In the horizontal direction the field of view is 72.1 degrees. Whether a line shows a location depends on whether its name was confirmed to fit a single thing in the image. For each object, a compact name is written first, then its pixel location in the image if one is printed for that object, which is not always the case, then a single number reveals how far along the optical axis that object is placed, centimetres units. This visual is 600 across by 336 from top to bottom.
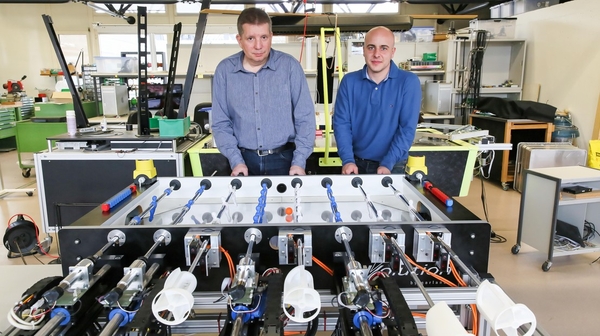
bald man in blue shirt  226
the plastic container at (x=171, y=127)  308
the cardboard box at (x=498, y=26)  541
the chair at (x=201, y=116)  421
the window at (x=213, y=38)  669
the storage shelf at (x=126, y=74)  539
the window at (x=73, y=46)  895
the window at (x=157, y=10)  908
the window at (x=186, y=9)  905
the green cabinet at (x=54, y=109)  586
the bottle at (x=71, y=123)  327
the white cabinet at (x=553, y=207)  283
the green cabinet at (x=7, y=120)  616
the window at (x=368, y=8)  857
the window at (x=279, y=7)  612
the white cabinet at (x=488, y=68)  541
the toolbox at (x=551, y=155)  427
